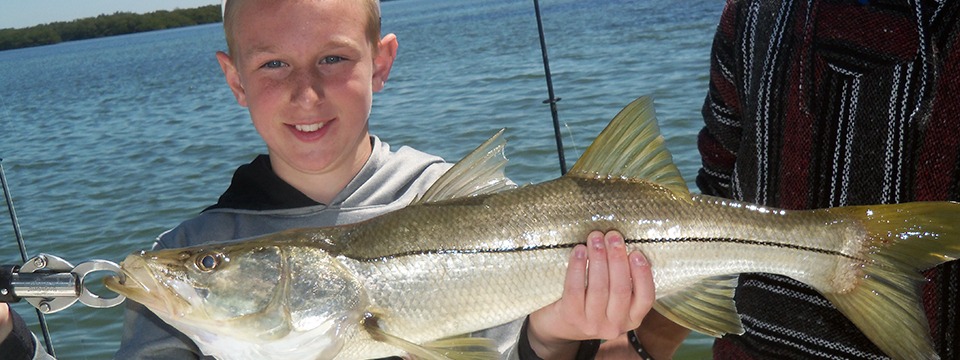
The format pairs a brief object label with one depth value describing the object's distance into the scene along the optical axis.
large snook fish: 1.85
